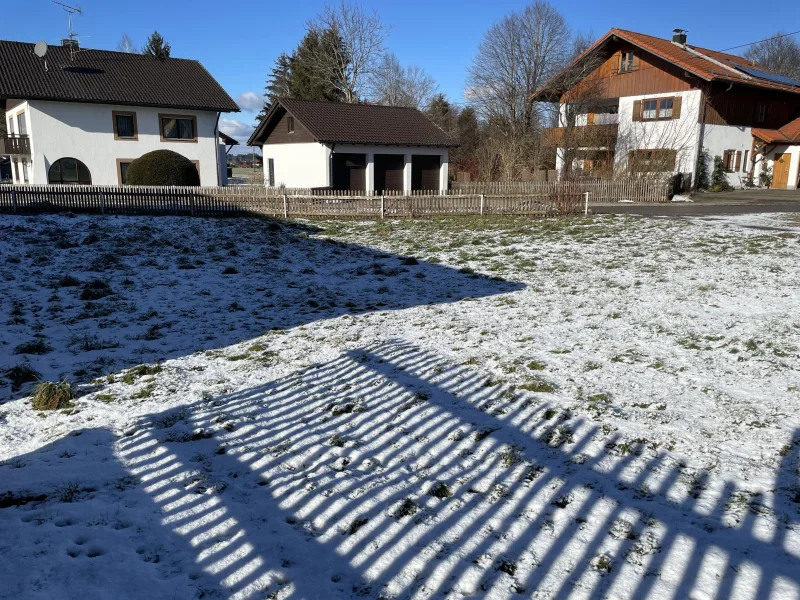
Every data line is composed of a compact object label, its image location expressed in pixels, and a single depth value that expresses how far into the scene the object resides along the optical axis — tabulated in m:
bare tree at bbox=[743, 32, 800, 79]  65.44
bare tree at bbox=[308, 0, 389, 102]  49.06
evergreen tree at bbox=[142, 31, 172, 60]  39.16
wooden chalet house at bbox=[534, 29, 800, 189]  34.31
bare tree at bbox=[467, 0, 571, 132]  49.03
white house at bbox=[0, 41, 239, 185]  28.86
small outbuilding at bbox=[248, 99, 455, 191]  31.64
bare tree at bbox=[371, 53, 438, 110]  62.28
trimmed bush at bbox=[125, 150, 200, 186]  26.09
